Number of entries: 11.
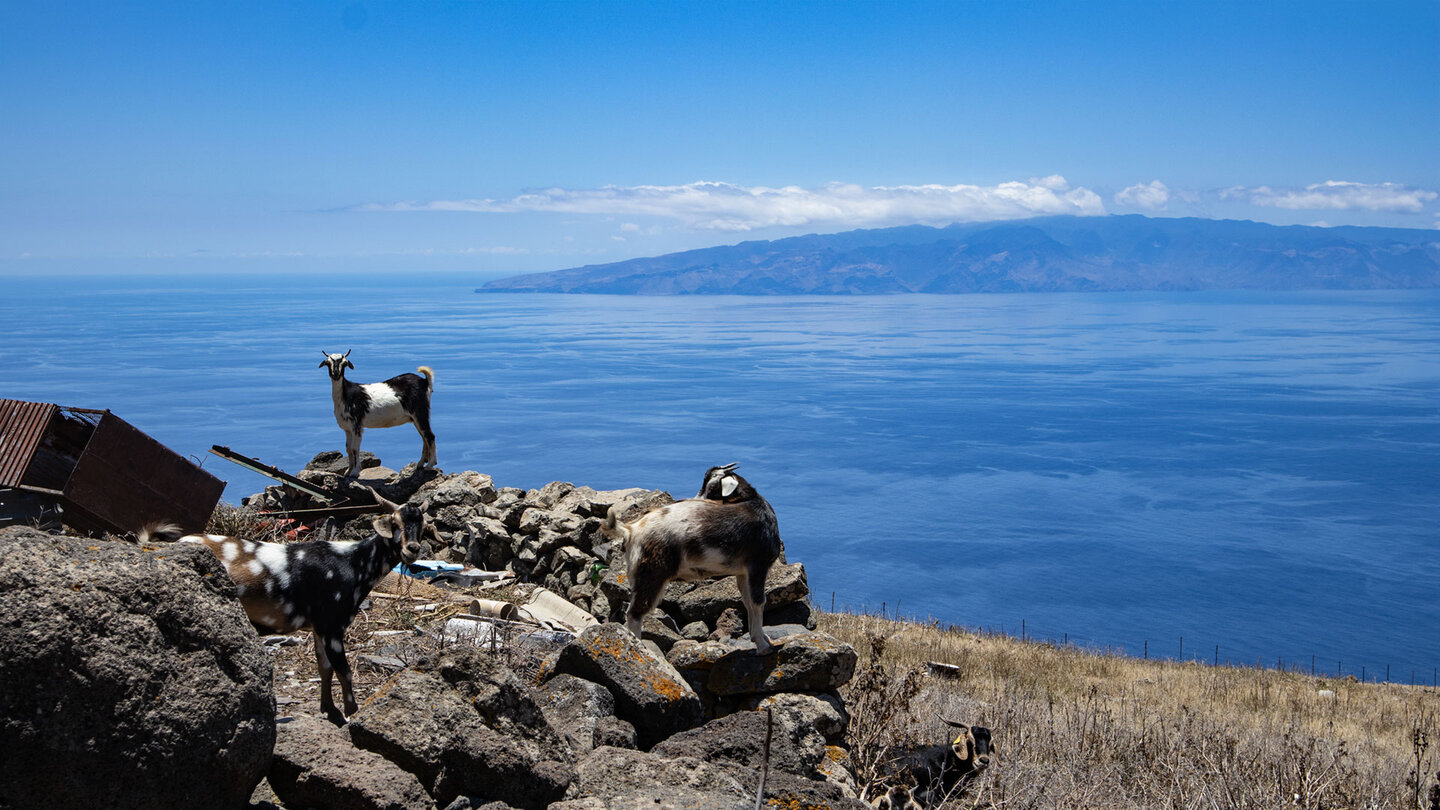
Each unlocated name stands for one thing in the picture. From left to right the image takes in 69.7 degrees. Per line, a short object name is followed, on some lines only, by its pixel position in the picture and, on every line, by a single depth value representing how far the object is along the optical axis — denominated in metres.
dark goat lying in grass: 7.48
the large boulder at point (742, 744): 5.81
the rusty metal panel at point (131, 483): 10.34
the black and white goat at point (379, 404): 17.11
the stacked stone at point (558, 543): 10.70
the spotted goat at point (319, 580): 6.70
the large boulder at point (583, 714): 6.03
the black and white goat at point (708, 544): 8.12
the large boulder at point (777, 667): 7.83
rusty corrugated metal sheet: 10.38
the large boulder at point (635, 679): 6.44
